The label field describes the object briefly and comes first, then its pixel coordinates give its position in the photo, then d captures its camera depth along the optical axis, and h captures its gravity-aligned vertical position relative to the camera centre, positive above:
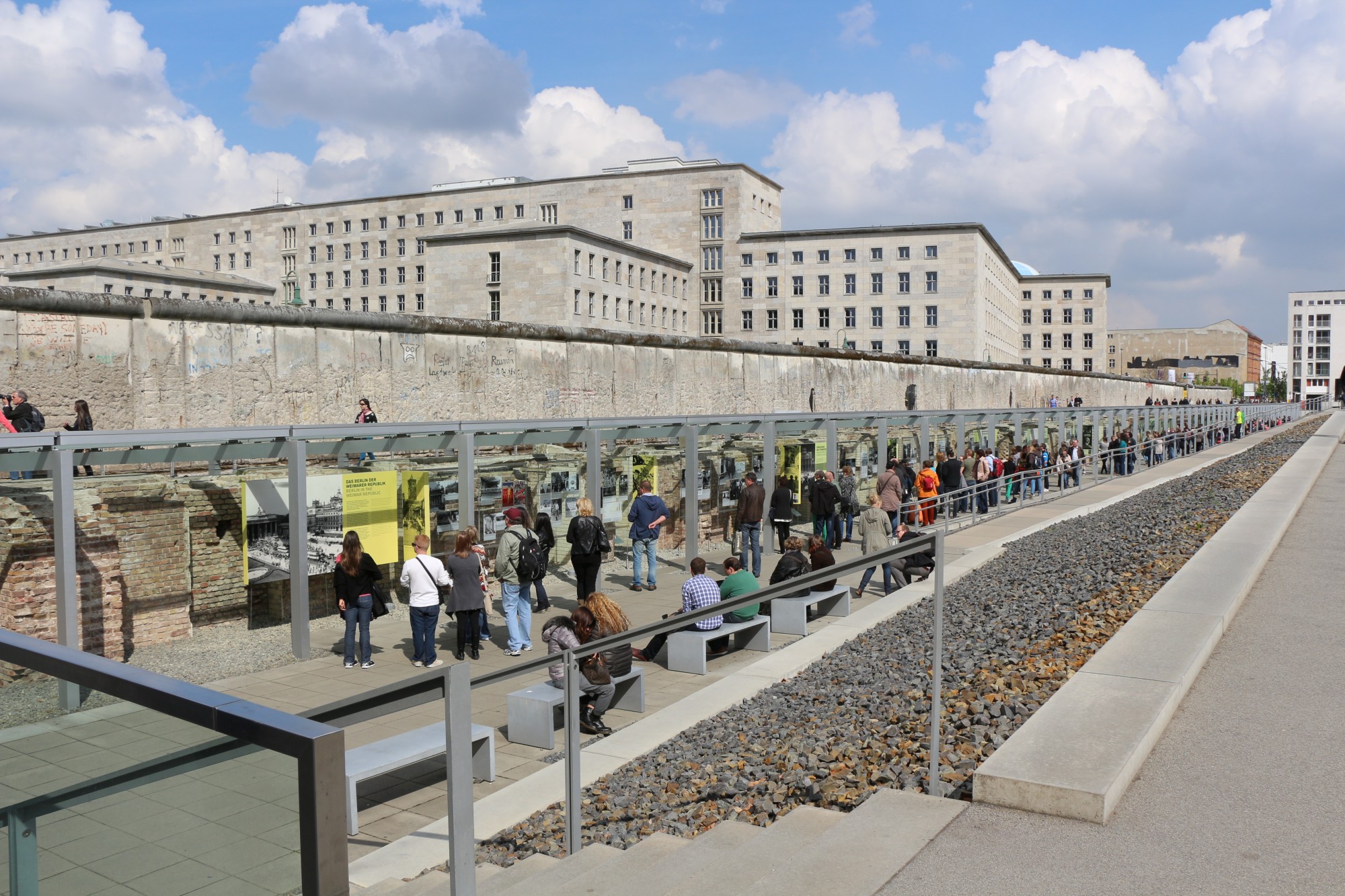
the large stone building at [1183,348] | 142.38 +6.99
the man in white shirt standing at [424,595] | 9.95 -1.79
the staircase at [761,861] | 3.33 -1.58
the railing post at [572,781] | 3.89 -1.49
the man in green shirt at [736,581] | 10.38 -1.79
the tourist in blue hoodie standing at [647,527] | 14.04 -1.64
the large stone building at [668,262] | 82.81 +12.03
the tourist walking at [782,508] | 16.45 -1.65
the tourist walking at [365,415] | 13.93 -0.10
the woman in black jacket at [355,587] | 9.81 -1.69
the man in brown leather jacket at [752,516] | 15.32 -1.65
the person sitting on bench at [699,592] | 9.97 -1.80
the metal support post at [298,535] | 10.14 -1.24
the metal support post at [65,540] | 8.50 -1.07
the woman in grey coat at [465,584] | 10.26 -1.74
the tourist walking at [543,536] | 12.84 -1.62
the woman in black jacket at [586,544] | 12.16 -1.63
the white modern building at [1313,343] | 159.00 +8.34
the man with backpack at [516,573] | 10.79 -1.73
